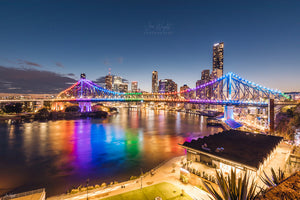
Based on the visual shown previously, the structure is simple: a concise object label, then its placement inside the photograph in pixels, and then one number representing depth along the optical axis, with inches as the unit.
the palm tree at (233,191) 203.2
